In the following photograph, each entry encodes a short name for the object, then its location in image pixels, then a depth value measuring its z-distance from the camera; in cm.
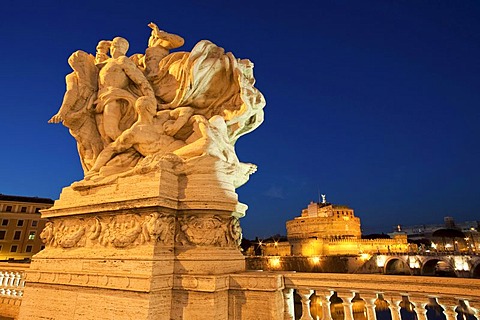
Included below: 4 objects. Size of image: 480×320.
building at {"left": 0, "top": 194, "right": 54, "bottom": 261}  3152
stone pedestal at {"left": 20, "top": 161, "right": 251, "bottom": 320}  371
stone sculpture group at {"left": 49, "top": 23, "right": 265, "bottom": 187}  486
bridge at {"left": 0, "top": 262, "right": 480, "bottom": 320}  278
